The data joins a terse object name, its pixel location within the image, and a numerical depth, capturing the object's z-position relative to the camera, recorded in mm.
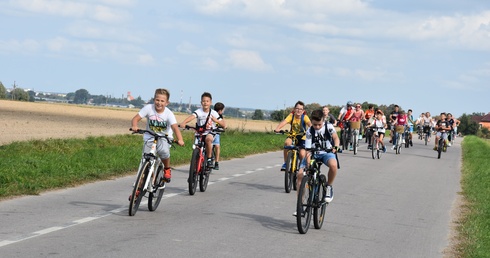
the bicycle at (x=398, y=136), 36312
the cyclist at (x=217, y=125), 17984
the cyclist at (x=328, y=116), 25369
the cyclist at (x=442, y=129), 35469
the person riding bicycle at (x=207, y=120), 16734
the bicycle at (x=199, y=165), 15383
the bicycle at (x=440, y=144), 34372
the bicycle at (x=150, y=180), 12062
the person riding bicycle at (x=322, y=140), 12203
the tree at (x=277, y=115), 94938
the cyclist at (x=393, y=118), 37844
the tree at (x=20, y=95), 167000
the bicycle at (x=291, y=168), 16875
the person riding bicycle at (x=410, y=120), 44756
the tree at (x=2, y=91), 156875
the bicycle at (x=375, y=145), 31109
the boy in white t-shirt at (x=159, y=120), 12508
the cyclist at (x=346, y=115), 34312
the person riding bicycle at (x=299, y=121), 17547
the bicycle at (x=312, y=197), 11250
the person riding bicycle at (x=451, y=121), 38572
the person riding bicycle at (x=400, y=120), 36806
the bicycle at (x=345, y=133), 34562
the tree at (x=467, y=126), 157750
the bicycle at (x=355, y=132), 33500
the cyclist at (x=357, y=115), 34319
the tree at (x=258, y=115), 137038
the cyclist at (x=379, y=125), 31891
